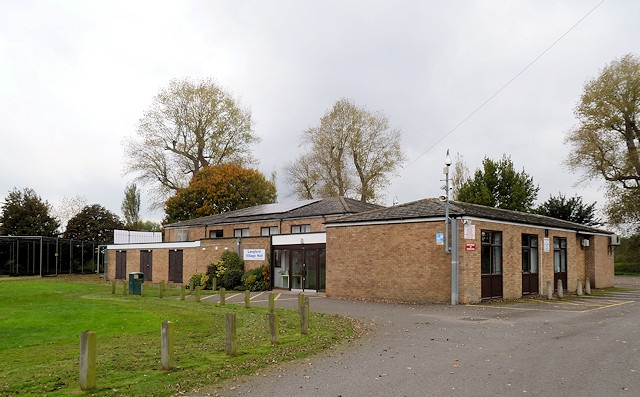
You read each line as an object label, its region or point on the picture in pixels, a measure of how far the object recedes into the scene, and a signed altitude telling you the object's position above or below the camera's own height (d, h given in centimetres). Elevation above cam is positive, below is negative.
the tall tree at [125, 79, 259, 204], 4869 +942
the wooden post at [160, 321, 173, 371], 846 -193
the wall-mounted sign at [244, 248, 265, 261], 2913 -130
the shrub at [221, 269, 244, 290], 2875 -264
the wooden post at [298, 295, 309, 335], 1179 -201
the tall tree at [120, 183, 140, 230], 7066 +368
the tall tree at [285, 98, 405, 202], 4747 +744
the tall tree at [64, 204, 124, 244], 5109 +68
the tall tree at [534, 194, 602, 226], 4619 +186
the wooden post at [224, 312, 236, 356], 954 -193
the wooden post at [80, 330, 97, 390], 727 -182
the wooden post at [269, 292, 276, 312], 1667 -228
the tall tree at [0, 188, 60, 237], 4850 +140
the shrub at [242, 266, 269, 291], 2800 -262
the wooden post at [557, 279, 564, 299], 2202 -250
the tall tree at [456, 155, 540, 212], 4609 +404
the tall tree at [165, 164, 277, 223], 4628 +345
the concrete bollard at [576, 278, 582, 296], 2358 -265
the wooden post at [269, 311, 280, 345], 1055 -203
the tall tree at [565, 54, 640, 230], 3762 +747
